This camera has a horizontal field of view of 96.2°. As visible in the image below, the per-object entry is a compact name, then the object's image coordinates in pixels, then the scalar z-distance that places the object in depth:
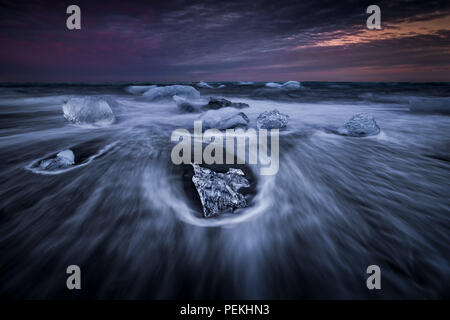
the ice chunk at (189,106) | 7.57
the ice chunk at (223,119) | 4.82
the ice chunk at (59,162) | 2.77
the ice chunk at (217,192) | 1.92
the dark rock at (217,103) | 7.77
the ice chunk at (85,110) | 4.90
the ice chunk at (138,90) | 17.45
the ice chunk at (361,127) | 4.34
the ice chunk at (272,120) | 5.01
